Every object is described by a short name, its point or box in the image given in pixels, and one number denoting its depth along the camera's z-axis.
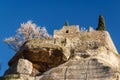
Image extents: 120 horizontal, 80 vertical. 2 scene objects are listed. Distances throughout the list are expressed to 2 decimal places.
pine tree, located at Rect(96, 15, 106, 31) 34.83
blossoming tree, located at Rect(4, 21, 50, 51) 35.98
